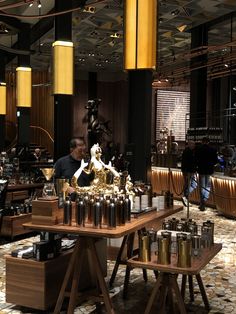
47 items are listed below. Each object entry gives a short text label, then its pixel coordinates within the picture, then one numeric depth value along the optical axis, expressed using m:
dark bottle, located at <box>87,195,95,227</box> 3.62
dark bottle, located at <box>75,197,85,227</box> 3.49
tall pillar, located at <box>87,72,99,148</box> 18.31
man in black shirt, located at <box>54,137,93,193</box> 5.52
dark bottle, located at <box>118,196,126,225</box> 3.57
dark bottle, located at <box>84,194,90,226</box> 3.62
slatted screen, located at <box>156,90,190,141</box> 19.31
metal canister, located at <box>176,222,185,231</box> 4.11
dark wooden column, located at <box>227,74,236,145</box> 16.59
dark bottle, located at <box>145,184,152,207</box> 4.41
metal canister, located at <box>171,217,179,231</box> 4.19
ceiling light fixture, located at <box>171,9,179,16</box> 10.50
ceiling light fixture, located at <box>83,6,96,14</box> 10.03
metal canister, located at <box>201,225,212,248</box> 3.83
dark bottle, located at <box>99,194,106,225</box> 3.55
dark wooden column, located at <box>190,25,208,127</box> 12.86
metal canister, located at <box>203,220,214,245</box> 3.92
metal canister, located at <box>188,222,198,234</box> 3.94
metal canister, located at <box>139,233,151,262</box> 3.42
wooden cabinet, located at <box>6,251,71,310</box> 3.89
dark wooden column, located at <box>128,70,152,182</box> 7.80
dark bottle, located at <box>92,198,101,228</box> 3.49
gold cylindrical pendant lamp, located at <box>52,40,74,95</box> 6.28
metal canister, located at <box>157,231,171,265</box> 3.32
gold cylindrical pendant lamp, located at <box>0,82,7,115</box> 11.84
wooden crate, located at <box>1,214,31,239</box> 6.58
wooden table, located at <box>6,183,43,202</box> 7.34
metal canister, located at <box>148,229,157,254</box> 3.68
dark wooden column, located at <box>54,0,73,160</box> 7.75
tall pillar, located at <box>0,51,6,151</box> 14.16
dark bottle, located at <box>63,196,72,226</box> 3.54
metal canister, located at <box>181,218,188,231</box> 4.07
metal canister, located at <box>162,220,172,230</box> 4.20
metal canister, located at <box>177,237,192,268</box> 3.25
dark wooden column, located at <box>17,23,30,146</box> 11.94
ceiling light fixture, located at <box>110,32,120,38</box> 12.79
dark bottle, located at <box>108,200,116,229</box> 3.43
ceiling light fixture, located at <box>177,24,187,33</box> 11.99
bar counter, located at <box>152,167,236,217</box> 9.02
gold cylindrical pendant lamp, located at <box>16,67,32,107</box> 9.12
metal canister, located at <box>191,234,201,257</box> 3.54
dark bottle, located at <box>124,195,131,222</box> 3.65
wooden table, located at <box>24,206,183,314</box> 3.49
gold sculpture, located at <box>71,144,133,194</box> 4.33
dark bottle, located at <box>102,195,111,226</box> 3.53
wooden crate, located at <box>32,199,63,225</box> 3.59
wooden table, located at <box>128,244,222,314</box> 3.20
